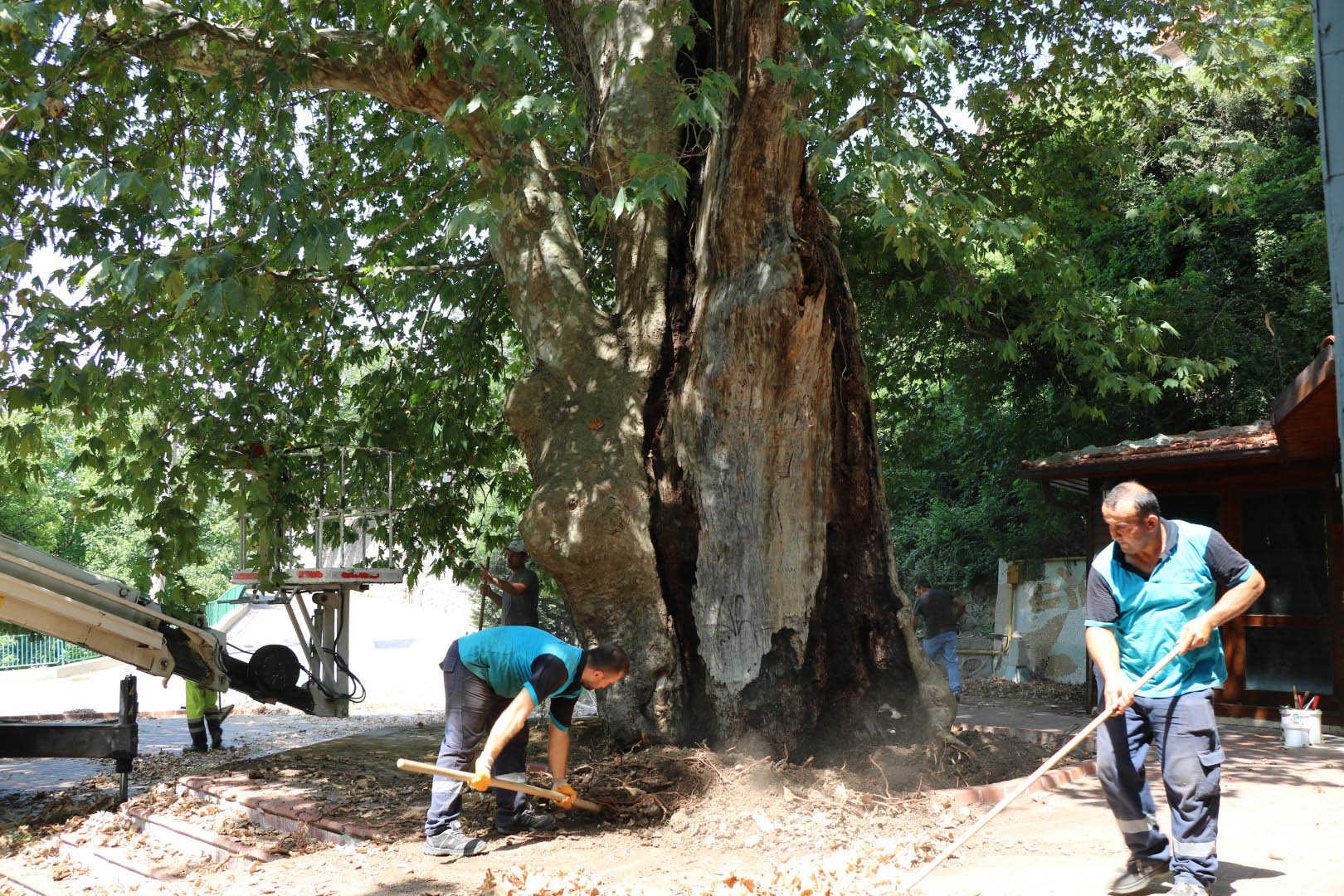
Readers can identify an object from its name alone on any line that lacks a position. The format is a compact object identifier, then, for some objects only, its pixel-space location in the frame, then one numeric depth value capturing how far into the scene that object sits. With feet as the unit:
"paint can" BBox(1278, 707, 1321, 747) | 27.81
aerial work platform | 32.86
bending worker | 18.51
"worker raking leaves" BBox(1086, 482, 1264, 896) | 13.82
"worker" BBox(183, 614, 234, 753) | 32.83
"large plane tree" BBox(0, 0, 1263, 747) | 21.08
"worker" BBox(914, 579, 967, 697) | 39.40
